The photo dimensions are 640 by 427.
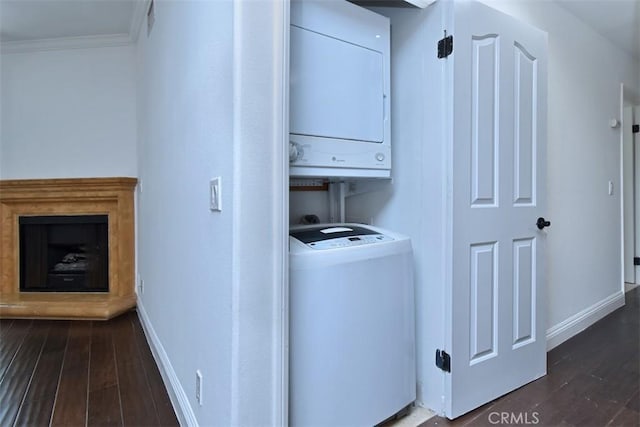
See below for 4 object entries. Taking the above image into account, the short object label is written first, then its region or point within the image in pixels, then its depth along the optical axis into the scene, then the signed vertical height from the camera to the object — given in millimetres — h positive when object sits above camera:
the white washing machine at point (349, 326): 1311 -451
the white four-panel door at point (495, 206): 1657 +3
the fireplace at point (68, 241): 3369 -315
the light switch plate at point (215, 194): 1191 +42
